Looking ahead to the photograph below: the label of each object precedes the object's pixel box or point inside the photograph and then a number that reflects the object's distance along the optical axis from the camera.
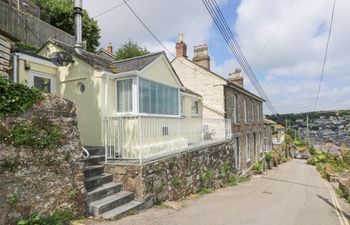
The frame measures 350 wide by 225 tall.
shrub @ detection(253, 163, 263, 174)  22.33
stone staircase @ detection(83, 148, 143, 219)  6.04
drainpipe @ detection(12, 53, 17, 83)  7.99
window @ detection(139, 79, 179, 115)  9.48
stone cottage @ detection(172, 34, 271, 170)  17.56
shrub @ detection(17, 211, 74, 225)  4.64
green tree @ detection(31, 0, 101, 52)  23.19
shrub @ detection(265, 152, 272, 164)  27.78
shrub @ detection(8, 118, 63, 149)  4.70
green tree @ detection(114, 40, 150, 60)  28.09
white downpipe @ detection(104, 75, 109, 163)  9.07
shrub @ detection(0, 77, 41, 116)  4.58
